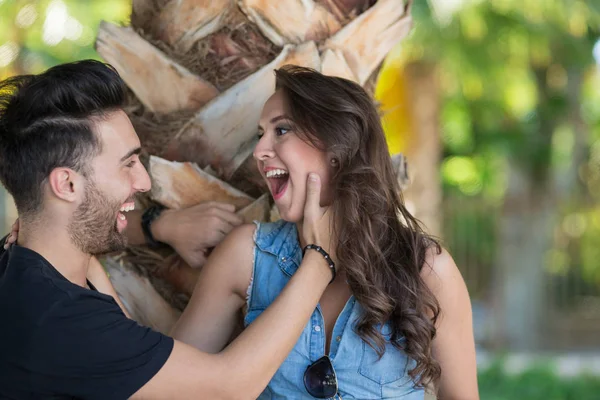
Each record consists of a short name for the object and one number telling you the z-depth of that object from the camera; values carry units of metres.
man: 1.95
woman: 2.48
